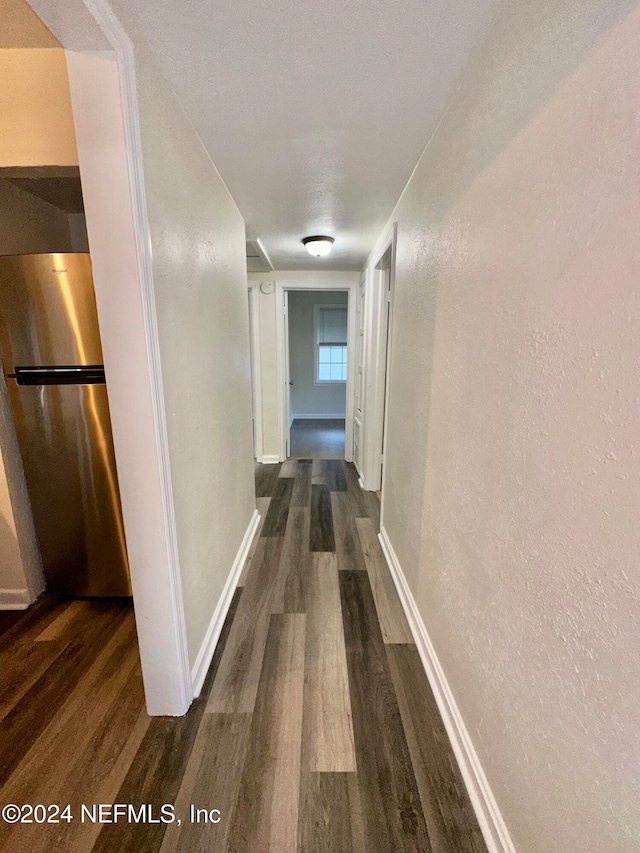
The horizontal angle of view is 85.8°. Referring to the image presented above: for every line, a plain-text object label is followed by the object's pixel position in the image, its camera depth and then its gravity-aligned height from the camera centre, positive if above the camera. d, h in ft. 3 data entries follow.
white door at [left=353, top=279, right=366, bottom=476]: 12.39 -1.08
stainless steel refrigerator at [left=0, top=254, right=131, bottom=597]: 5.12 -1.02
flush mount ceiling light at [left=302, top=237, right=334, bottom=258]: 9.04 +2.87
